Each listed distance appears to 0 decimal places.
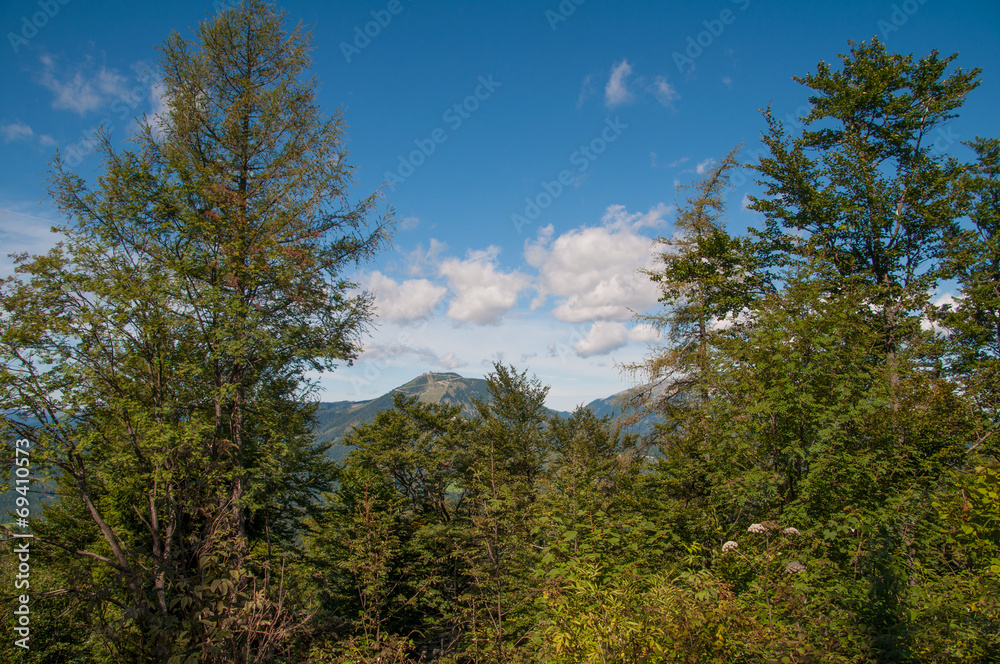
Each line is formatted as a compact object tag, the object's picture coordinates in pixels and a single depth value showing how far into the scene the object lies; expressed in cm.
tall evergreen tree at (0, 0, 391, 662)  459
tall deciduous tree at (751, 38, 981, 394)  1076
